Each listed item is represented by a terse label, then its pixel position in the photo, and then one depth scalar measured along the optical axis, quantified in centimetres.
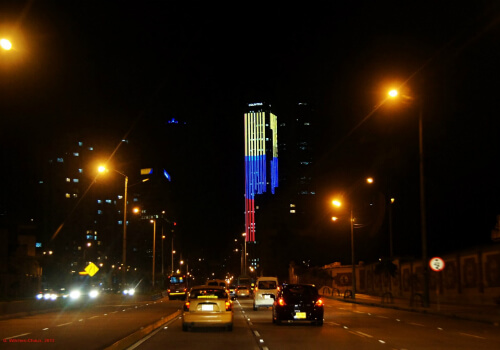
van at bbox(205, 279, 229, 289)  4814
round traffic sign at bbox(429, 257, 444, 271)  3259
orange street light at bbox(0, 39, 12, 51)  1390
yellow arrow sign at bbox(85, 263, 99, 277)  4473
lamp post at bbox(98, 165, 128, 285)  4966
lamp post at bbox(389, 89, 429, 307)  3578
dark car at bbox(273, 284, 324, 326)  2456
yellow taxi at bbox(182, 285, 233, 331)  2178
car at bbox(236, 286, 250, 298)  6712
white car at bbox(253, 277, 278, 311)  3788
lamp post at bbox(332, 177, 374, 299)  5510
